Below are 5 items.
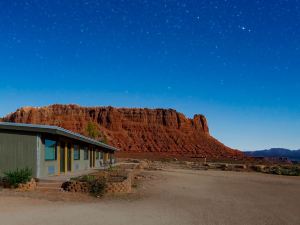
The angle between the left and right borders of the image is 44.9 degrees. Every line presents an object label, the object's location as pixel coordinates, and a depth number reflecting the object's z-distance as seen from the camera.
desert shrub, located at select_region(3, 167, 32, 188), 14.88
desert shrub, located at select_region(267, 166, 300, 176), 37.31
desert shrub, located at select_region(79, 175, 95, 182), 15.32
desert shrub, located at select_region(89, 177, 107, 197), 14.35
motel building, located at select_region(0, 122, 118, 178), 16.95
